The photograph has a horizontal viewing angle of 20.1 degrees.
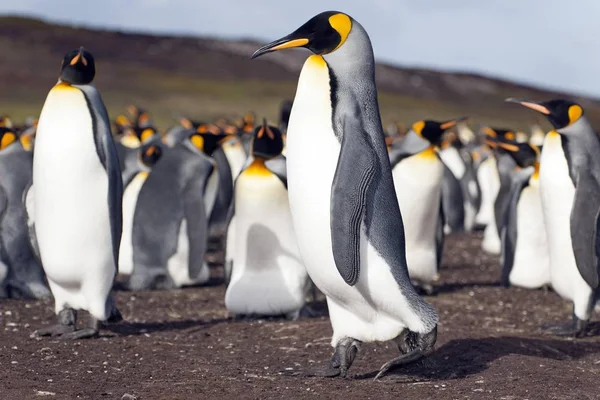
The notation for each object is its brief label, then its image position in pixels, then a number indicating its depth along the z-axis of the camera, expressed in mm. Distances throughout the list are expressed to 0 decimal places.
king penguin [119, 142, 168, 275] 14364
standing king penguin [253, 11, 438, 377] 6931
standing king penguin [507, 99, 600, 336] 9825
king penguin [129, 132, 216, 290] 13079
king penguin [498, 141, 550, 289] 13422
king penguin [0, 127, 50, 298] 11599
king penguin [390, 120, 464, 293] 12688
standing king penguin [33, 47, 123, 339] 8901
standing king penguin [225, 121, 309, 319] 10363
